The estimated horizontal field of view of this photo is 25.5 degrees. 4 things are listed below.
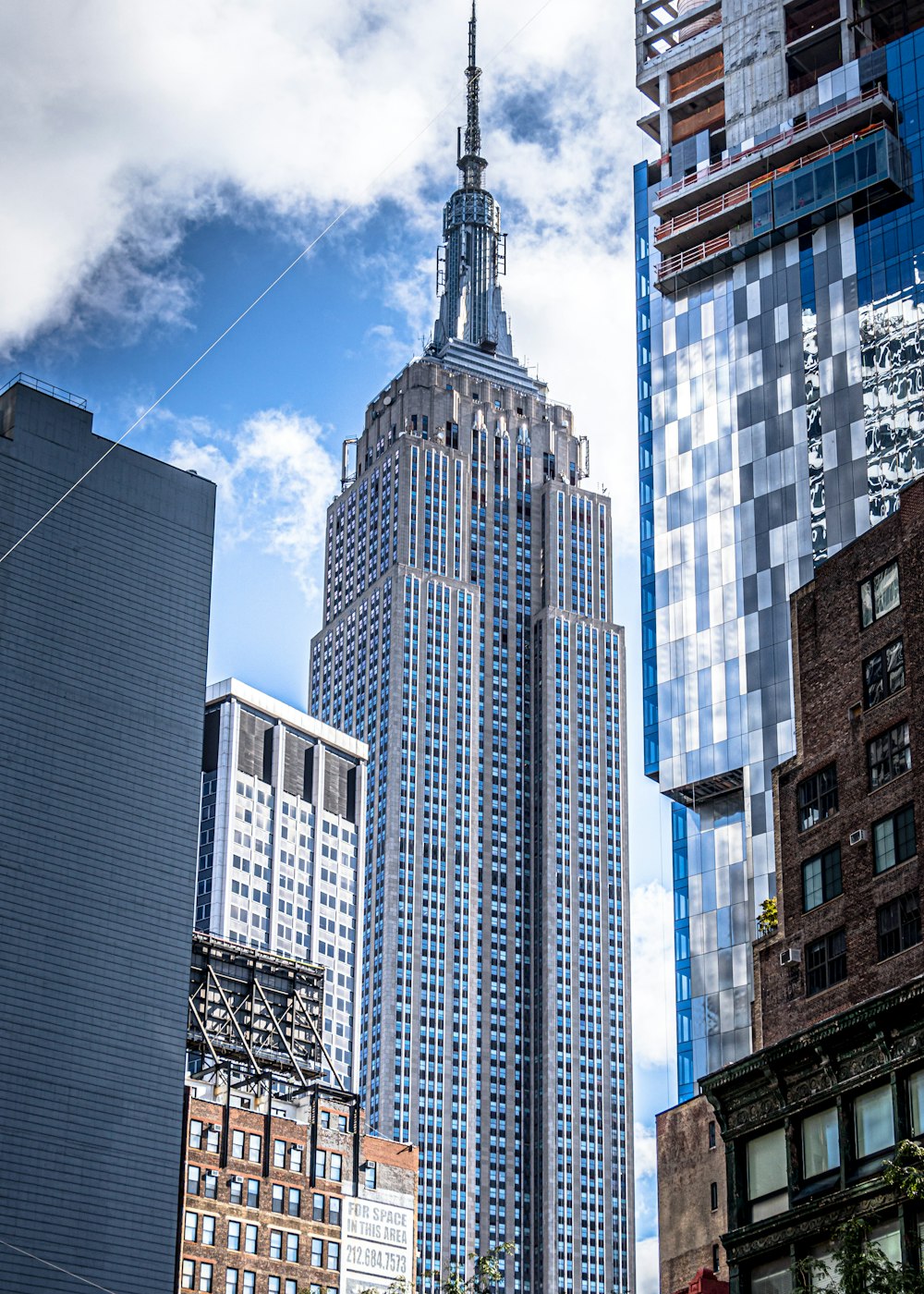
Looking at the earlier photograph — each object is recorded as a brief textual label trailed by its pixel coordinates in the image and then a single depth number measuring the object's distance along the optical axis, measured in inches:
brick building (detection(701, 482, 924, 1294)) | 2091.5
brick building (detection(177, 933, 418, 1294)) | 5989.2
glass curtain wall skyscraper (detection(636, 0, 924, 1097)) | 5374.0
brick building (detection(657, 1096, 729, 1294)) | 3019.2
